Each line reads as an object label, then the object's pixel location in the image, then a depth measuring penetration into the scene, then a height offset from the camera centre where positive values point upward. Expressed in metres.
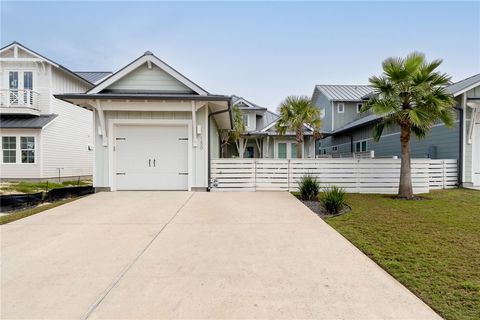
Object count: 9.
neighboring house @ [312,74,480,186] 11.28 +1.54
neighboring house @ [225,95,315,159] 20.29 +1.42
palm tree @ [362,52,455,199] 8.13 +1.97
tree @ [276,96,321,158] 15.80 +2.67
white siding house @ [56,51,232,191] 9.36 +0.75
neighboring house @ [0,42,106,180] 14.66 +2.45
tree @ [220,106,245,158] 19.27 +1.97
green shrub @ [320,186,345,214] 6.40 -1.10
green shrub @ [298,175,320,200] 8.13 -1.03
